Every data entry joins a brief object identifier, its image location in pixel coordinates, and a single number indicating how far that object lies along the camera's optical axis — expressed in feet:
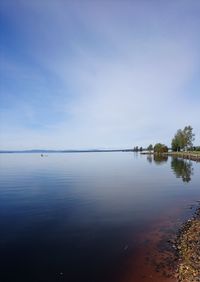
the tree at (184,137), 297.44
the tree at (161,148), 375.41
